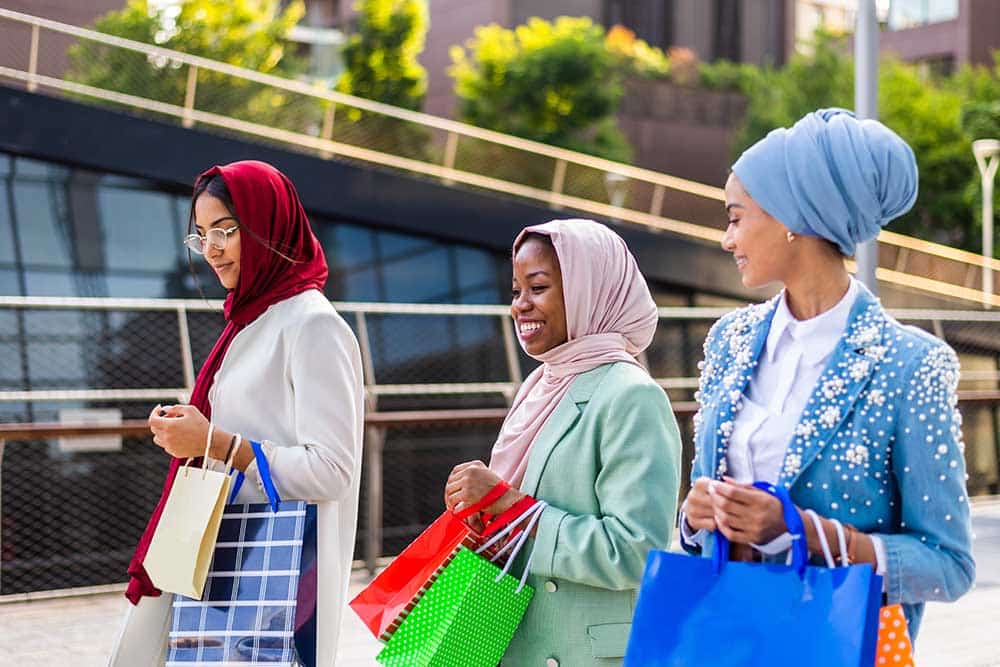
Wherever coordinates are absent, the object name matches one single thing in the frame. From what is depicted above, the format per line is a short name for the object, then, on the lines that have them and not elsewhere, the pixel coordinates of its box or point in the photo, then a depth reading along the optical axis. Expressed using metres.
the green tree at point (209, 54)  14.25
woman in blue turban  2.01
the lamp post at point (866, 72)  10.17
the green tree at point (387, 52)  41.00
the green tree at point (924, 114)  34.41
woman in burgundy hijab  3.02
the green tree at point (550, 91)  41.00
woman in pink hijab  2.68
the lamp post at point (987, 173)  22.99
